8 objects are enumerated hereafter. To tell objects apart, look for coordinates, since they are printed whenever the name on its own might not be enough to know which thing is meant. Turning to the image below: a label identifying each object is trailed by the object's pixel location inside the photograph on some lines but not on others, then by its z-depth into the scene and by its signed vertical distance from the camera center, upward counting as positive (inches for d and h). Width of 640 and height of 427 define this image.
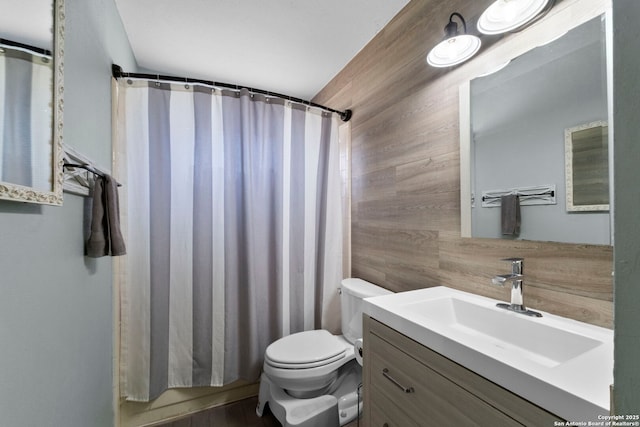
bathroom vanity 20.1 -14.7
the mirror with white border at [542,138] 30.9 +11.1
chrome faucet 35.3 -9.4
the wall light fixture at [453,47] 42.0 +28.2
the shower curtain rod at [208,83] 54.4 +31.1
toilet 53.9 -33.8
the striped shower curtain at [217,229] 58.4 -3.3
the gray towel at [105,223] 39.0 -1.1
